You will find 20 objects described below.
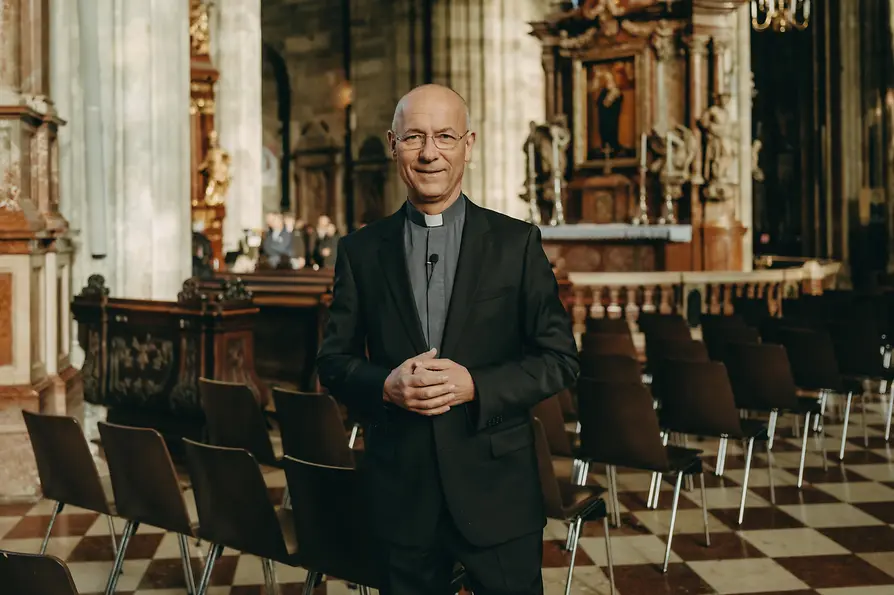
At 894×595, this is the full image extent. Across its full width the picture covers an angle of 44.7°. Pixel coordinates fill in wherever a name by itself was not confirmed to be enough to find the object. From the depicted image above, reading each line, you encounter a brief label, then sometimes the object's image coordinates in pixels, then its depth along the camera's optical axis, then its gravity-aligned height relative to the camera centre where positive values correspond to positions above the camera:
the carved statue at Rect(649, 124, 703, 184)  16.73 +2.31
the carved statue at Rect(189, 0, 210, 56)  15.79 +4.09
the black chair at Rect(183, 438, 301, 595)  3.78 -0.72
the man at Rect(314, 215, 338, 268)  15.56 +0.94
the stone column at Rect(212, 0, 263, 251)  17.06 +3.16
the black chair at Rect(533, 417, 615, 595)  4.33 -0.82
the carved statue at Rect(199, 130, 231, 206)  15.92 +2.03
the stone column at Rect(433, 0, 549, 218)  22.48 +4.82
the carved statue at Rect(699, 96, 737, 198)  16.58 +2.42
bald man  2.53 -0.13
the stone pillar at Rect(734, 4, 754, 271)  18.62 +3.48
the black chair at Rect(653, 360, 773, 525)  6.06 -0.57
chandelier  14.86 +4.07
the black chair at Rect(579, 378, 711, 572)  5.36 -0.64
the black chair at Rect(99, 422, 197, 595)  4.20 -0.69
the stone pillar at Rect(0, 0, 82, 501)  6.61 +0.43
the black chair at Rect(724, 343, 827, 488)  6.84 -0.50
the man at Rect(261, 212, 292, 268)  14.79 +0.93
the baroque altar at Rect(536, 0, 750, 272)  16.69 +2.64
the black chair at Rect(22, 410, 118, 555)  4.53 -0.66
